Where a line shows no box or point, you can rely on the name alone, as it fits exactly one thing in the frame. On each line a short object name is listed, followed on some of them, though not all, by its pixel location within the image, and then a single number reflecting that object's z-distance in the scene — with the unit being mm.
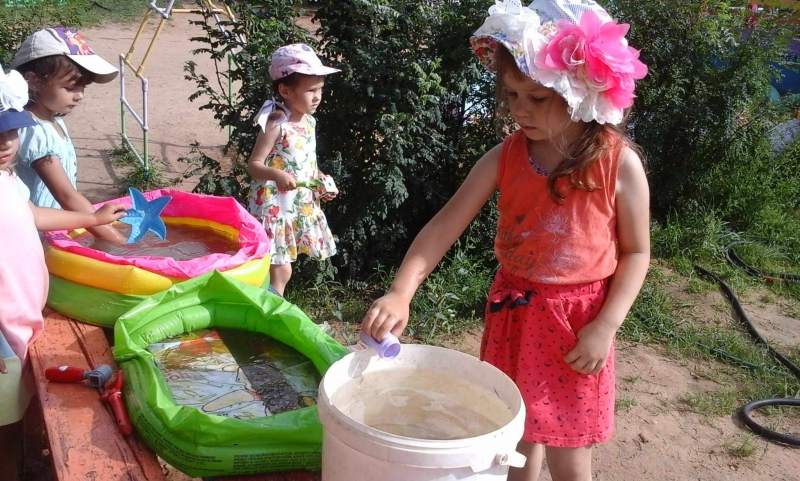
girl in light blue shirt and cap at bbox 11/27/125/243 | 2525
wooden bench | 1620
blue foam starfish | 2721
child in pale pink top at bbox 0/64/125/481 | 2072
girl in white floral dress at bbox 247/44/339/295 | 3385
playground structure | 3949
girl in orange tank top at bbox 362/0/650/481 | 1801
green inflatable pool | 1641
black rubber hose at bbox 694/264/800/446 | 3303
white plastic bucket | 1233
